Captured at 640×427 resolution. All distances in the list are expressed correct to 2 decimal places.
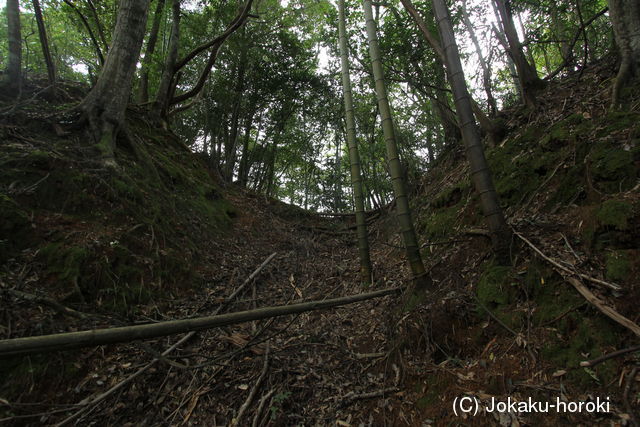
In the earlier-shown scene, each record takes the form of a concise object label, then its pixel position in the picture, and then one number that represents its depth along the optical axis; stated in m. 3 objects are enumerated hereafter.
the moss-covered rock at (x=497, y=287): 2.23
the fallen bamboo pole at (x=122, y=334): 0.99
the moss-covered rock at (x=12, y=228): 2.59
